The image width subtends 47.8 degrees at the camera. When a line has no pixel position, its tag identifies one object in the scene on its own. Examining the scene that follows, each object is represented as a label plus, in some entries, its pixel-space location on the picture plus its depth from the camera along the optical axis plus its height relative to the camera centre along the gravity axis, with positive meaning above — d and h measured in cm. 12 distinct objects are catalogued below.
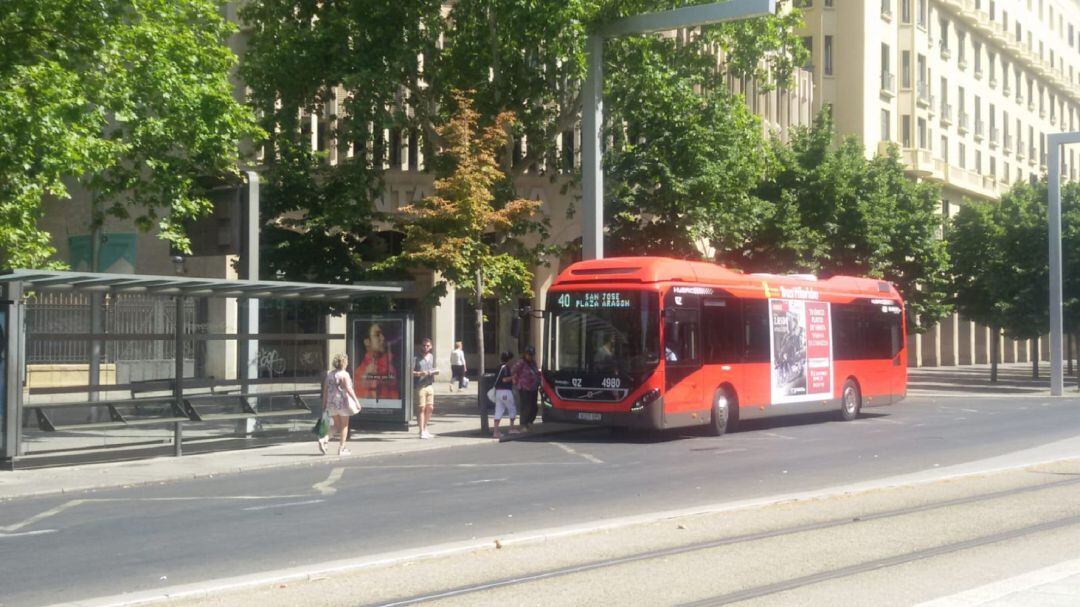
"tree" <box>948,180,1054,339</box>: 4803 +313
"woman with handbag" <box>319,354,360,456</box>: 2005 -93
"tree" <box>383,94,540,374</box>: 2564 +250
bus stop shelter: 1752 -40
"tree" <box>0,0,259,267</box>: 1991 +409
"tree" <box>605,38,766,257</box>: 2942 +476
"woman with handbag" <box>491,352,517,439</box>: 2358 -114
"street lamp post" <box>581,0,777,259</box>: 2448 +400
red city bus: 2209 -17
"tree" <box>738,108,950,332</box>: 3947 +377
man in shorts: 2345 -111
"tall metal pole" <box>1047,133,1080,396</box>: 3822 +257
